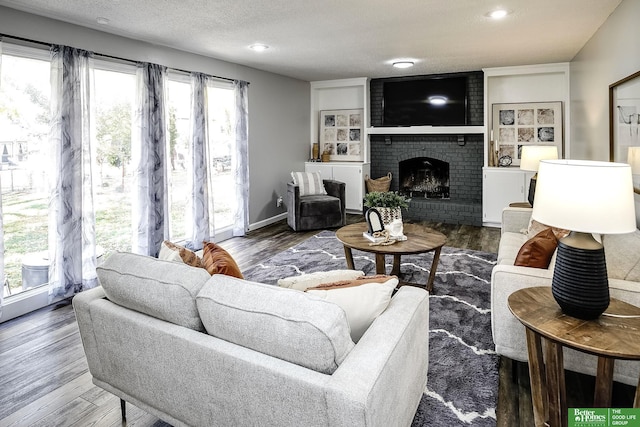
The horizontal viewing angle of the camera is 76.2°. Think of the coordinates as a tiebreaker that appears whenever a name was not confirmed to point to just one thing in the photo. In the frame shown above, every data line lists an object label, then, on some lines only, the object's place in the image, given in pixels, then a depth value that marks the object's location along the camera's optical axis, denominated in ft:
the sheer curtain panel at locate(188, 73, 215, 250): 16.14
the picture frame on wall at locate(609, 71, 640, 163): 9.40
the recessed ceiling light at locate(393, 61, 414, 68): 18.39
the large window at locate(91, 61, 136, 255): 13.05
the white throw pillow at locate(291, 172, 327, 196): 20.67
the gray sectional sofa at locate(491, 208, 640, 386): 6.40
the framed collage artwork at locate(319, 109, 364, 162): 24.58
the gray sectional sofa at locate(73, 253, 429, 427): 4.17
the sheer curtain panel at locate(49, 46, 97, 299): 11.34
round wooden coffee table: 10.96
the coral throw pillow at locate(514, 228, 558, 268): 7.71
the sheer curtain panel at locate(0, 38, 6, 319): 10.08
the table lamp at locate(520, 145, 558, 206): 14.28
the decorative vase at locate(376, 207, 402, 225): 12.12
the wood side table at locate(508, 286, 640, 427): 5.04
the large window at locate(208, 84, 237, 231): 17.72
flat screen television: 21.65
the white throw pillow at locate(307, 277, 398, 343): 5.17
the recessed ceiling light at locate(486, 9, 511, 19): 11.10
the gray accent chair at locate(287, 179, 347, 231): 19.58
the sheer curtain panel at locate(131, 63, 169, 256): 13.94
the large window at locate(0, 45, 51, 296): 10.56
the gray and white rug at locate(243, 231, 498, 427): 6.64
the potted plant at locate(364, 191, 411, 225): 12.15
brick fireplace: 21.65
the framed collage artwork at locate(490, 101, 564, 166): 20.16
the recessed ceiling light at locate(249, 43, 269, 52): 14.79
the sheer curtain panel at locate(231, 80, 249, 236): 18.51
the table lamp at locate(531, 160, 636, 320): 5.28
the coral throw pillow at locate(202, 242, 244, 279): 6.15
